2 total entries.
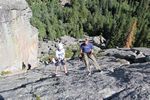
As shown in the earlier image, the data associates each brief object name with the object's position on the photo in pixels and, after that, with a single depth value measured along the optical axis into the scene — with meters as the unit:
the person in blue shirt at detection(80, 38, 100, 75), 9.34
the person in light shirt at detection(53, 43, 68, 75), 9.91
